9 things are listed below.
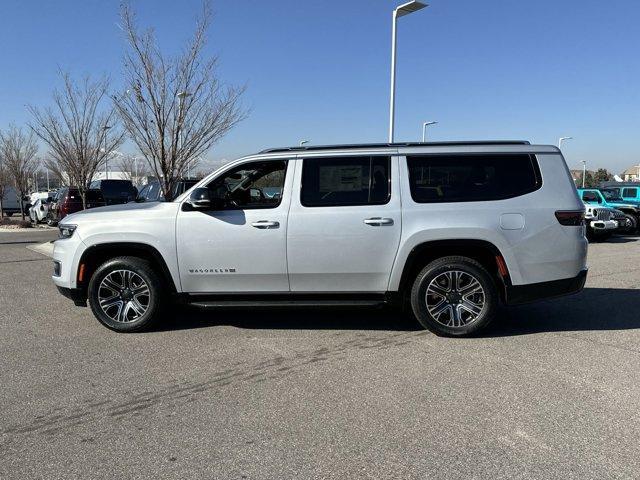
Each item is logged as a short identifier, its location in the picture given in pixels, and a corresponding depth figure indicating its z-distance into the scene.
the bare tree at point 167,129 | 10.78
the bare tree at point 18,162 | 24.28
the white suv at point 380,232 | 5.30
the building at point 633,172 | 88.46
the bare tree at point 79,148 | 15.80
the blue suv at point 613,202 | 18.16
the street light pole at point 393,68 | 13.20
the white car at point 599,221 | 16.02
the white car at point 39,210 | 25.23
